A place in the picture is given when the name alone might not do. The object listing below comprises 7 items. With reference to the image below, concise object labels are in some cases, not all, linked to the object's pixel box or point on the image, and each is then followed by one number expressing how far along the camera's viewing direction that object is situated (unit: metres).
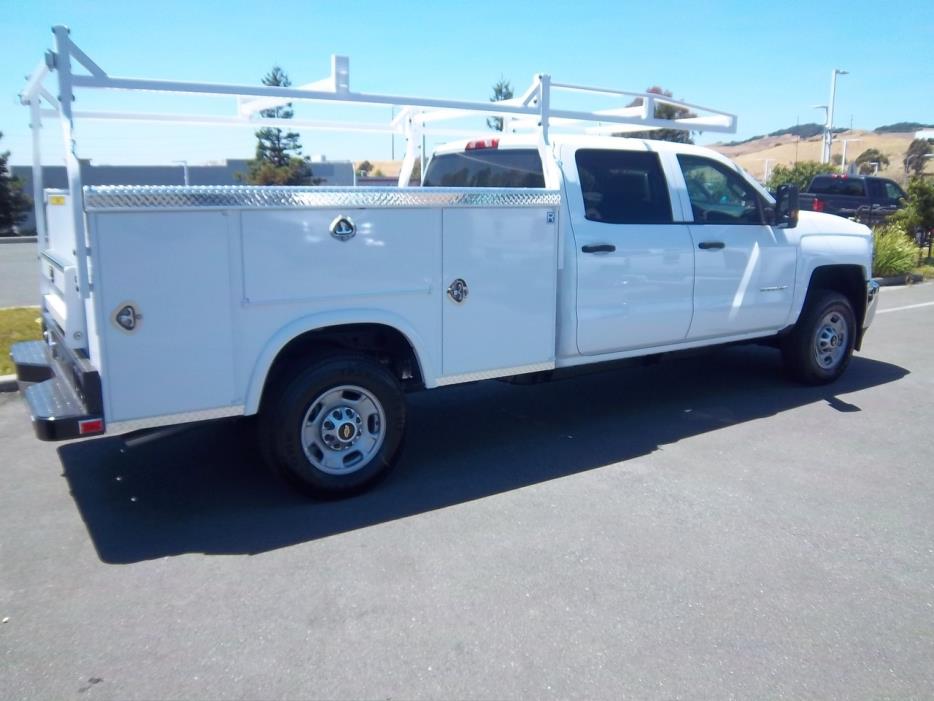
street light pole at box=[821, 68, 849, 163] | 34.94
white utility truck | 4.18
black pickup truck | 21.58
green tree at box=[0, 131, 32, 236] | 26.86
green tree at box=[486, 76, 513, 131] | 21.35
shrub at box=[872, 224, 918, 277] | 15.38
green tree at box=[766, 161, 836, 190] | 34.79
